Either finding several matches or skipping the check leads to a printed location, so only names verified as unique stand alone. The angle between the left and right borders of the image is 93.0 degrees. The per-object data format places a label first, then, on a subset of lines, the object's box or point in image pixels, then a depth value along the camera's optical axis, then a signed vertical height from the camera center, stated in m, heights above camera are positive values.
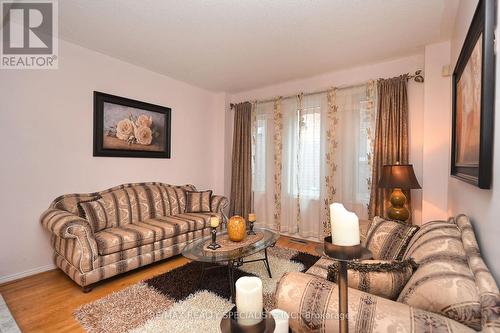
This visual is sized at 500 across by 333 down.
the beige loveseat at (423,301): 0.76 -0.50
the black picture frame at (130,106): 3.01 +0.50
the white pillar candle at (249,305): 0.58 -0.35
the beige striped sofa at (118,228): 2.20 -0.76
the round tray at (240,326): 0.57 -0.40
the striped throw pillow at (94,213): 2.56 -0.57
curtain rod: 2.94 +1.12
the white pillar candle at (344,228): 0.61 -0.17
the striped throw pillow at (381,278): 1.00 -0.48
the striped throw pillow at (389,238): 1.64 -0.54
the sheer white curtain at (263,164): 4.18 -0.01
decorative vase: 2.27 -0.64
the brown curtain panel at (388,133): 2.97 +0.40
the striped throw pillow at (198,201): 3.60 -0.59
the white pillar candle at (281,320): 0.80 -0.55
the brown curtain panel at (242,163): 4.33 +0.00
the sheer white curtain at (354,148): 3.28 +0.23
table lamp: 2.54 -0.20
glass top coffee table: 1.94 -0.77
